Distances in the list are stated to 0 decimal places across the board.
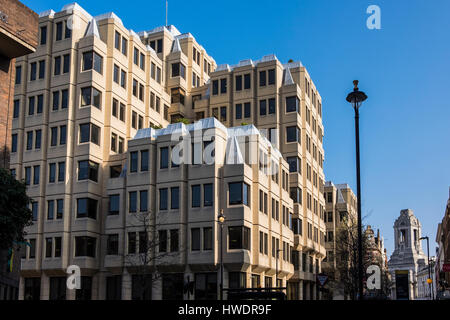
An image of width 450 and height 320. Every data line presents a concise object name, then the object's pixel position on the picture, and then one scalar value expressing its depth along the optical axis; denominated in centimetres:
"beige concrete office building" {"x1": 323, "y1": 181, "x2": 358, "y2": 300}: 9012
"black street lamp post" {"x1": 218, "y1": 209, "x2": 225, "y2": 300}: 3724
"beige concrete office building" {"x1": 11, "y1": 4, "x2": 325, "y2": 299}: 5397
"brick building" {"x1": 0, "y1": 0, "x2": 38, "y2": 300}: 2623
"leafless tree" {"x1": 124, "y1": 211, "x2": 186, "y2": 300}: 5299
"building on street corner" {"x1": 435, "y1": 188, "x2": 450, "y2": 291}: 11534
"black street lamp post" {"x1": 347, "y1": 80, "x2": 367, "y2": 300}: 2164
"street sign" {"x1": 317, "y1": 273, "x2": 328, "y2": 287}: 2850
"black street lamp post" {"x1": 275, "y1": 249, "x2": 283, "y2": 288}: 5828
